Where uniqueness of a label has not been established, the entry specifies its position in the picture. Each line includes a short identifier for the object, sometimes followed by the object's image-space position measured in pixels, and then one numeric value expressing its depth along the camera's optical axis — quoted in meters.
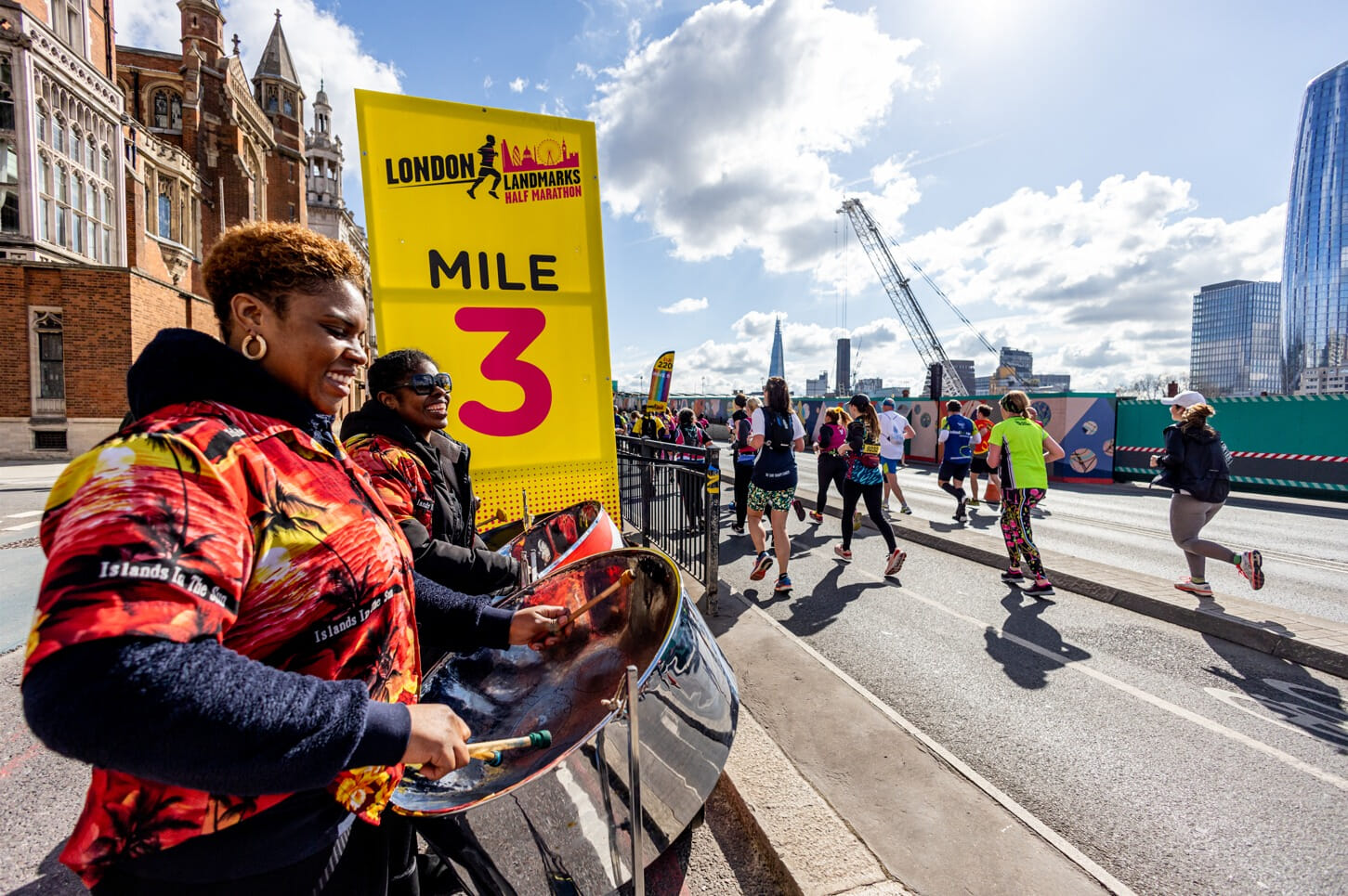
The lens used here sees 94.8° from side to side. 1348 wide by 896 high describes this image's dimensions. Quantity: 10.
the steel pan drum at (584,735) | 1.59
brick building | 18.09
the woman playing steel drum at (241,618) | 0.80
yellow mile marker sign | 3.59
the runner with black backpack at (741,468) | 8.91
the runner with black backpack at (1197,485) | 5.52
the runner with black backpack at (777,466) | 6.02
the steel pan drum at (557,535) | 3.10
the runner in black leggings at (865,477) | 6.80
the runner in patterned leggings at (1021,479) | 6.10
